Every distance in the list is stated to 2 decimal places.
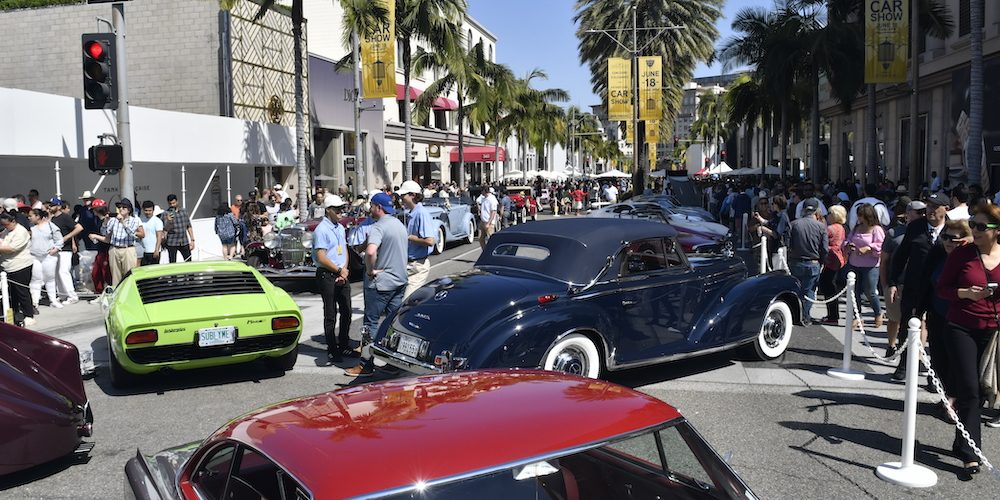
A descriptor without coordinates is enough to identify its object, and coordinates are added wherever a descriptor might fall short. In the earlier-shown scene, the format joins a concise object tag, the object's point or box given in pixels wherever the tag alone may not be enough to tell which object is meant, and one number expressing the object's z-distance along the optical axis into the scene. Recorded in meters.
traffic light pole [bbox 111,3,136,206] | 14.23
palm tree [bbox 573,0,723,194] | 44.75
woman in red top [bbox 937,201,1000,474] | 5.62
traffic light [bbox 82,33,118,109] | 12.39
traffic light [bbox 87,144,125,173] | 13.37
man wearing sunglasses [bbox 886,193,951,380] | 7.52
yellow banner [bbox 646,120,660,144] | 40.32
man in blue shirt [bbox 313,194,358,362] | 8.83
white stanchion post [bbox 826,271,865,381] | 8.03
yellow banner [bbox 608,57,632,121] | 34.84
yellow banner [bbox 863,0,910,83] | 23.22
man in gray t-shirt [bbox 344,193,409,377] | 8.48
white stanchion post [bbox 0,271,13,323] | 10.57
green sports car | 7.54
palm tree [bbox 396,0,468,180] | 33.97
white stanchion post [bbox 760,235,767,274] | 13.45
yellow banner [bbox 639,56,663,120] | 35.81
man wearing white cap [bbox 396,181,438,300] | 9.91
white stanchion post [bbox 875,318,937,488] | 5.40
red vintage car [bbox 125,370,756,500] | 2.50
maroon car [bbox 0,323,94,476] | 5.15
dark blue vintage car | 6.80
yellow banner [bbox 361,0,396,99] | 26.86
